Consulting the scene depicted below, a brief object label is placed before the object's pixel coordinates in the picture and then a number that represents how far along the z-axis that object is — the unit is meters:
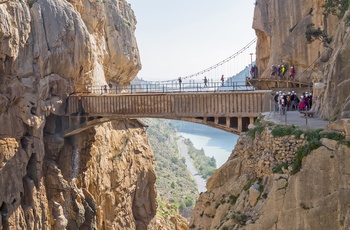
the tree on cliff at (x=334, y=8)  23.59
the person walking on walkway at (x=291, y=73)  28.88
